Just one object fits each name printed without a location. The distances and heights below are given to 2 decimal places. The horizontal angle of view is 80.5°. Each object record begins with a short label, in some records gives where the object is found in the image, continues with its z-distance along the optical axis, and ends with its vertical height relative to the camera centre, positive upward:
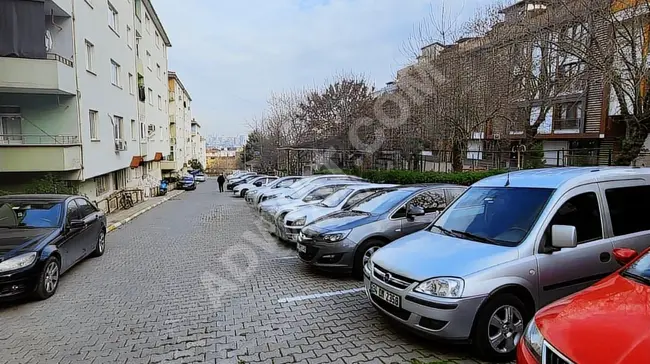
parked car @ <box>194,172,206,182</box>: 57.90 -3.87
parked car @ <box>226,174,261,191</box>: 33.27 -2.65
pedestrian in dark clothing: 36.17 -2.80
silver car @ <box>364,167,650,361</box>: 3.47 -1.02
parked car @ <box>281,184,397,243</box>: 8.53 -1.33
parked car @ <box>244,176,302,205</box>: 17.66 -1.55
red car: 2.06 -1.03
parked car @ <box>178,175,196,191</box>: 40.06 -3.31
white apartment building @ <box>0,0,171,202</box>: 11.56 +1.96
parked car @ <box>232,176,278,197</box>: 26.10 -2.24
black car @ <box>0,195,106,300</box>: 5.32 -1.41
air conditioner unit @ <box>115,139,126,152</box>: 18.16 +0.35
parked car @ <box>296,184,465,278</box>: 6.08 -1.22
